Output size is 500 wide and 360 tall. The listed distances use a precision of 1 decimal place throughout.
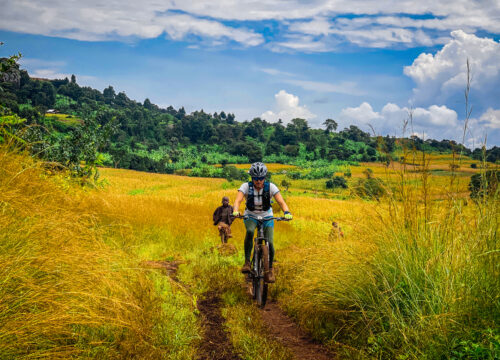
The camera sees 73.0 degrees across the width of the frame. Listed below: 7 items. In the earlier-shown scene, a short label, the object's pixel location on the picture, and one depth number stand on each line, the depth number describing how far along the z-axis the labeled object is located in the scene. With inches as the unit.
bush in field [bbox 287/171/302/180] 3503.9
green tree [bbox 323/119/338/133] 7564.0
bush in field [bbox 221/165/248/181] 3049.2
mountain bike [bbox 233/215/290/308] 252.2
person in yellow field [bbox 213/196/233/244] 414.6
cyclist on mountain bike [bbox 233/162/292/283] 264.2
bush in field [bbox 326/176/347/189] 2458.7
